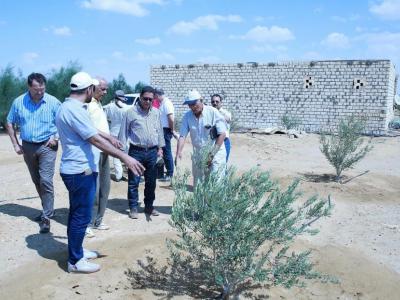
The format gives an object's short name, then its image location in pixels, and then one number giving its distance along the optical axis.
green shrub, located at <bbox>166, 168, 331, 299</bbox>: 3.12
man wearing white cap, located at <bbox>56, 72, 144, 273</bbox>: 3.45
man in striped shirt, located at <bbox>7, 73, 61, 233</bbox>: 4.82
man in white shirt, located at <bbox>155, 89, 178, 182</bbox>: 7.36
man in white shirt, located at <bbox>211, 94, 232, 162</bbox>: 7.33
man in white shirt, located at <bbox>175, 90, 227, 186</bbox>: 5.14
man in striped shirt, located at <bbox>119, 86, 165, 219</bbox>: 5.27
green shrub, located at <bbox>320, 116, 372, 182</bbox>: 8.34
